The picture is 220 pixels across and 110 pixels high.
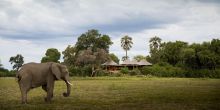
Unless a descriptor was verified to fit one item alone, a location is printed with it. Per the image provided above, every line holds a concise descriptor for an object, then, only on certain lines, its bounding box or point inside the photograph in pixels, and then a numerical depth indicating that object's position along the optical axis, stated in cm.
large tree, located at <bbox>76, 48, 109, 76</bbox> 7316
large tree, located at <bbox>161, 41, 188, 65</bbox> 8717
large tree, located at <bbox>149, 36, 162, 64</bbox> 10452
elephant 1528
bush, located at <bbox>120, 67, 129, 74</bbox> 7276
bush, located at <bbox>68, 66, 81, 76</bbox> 6890
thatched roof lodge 8815
